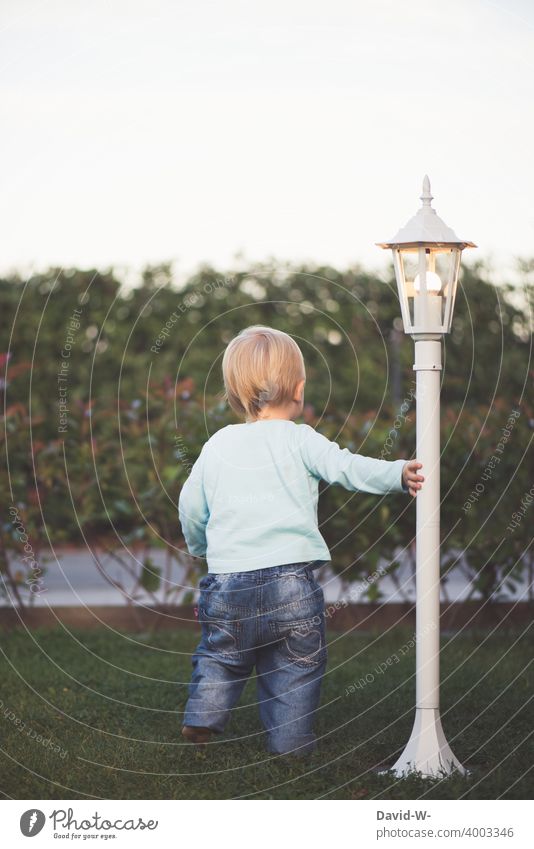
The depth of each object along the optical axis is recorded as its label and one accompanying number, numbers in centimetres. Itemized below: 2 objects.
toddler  363
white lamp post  343
